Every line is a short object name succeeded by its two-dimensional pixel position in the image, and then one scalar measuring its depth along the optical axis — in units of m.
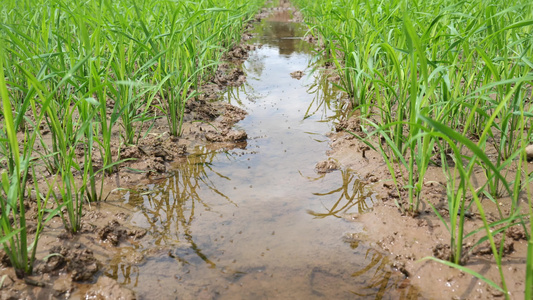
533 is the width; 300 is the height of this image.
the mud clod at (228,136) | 1.15
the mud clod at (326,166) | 1.07
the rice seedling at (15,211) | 0.79
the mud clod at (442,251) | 0.91
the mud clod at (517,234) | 0.92
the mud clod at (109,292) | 0.88
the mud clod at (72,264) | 0.89
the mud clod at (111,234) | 0.94
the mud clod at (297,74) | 1.49
